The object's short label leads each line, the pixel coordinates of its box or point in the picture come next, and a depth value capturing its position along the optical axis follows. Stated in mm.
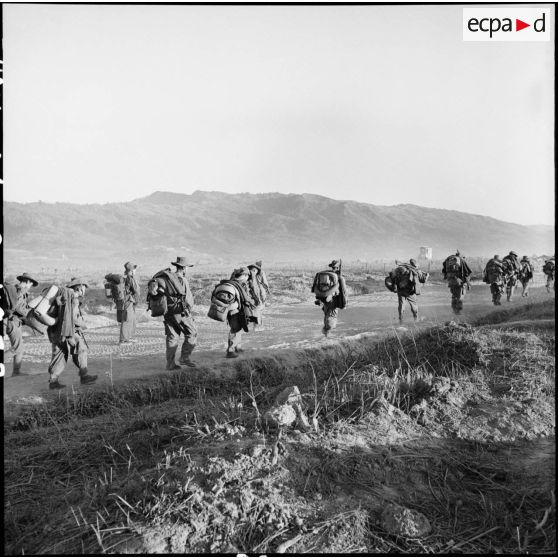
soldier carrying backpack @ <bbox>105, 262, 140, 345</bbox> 11422
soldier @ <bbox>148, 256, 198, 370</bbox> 8521
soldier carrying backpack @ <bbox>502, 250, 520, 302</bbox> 17609
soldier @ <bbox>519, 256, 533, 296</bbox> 19748
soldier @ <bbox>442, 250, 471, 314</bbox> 15320
